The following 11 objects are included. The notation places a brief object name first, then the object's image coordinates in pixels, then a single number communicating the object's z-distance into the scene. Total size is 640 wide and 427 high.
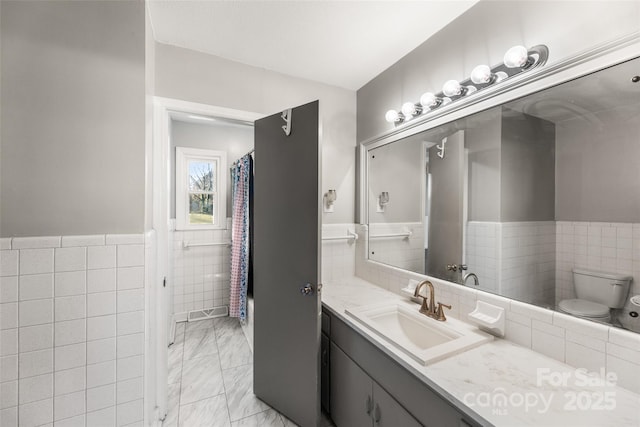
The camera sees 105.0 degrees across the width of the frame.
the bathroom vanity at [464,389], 0.73
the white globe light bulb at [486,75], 1.19
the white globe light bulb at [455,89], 1.33
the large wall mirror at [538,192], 0.87
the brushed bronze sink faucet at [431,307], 1.35
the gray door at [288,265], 1.44
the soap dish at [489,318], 1.15
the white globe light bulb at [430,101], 1.49
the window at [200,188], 3.02
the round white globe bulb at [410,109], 1.63
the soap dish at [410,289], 1.61
